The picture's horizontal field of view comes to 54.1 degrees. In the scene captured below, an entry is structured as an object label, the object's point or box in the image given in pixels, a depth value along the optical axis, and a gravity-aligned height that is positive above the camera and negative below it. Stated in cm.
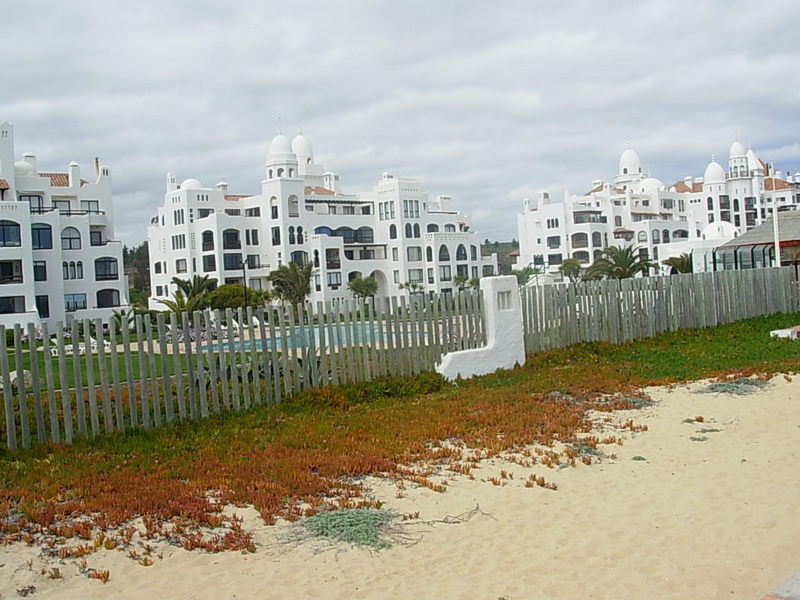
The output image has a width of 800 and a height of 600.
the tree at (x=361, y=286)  6588 +113
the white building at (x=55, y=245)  4509 +454
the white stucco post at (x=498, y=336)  1409 -86
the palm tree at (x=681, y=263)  5097 +111
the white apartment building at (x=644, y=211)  8494 +817
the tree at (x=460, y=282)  7095 +104
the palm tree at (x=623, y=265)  4638 +109
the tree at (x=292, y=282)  5562 +160
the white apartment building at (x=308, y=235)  6412 +589
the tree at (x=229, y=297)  4478 +61
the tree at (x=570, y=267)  7800 +188
